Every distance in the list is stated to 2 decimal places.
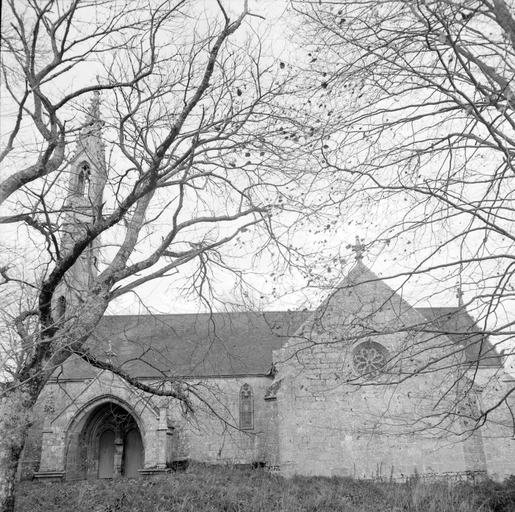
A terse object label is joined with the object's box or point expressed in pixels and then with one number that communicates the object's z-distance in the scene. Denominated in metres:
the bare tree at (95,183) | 7.47
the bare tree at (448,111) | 5.28
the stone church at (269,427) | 16.23
